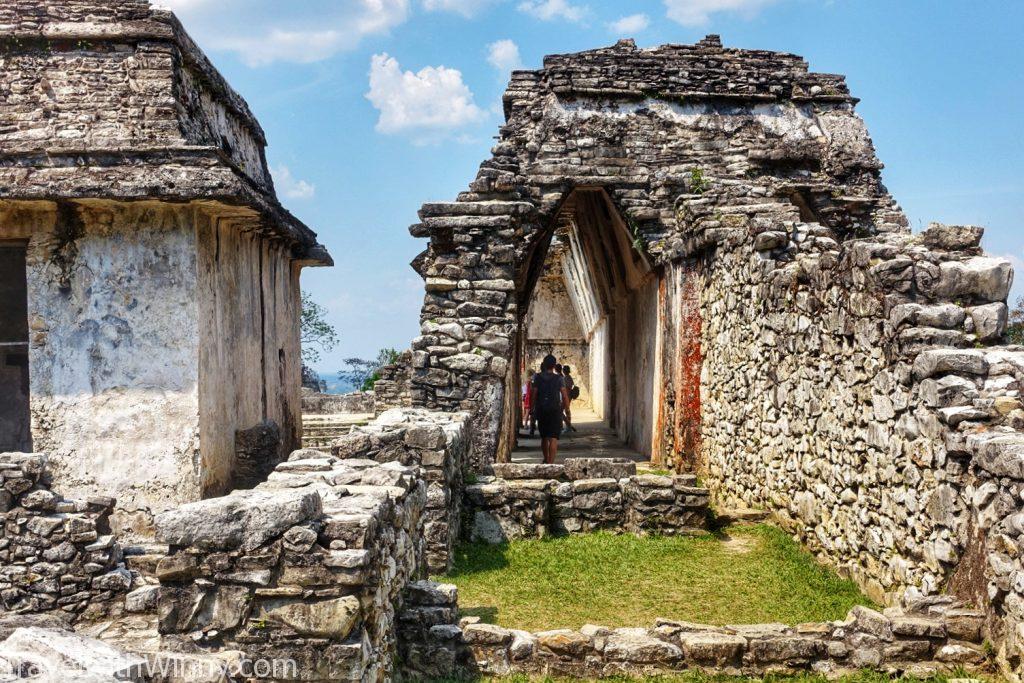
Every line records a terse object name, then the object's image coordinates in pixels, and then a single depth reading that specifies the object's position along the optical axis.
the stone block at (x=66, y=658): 2.26
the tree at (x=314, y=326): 36.48
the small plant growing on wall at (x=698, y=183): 11.23
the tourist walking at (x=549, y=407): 11.36
